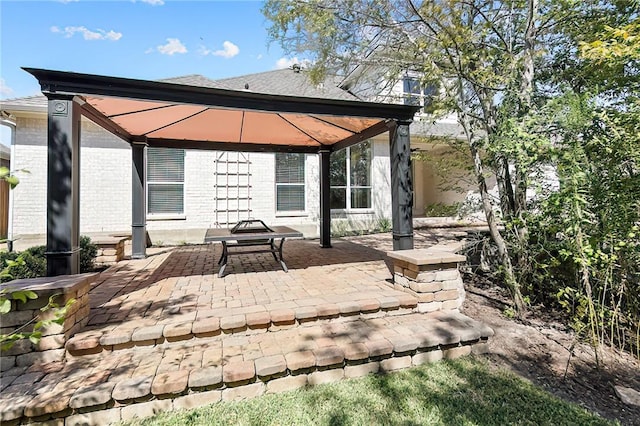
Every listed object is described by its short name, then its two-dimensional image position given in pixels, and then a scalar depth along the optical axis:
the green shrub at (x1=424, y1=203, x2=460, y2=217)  4.98
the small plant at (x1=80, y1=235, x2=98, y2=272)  4.93
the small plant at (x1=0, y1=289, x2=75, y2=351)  1.32
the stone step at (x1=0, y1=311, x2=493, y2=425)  2.11
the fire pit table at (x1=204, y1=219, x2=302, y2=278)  4.36
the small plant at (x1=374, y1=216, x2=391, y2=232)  10.37
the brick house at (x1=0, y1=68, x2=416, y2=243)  7.55
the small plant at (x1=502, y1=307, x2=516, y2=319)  3.72
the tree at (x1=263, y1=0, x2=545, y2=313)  3.88
